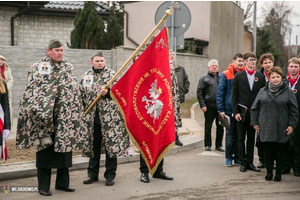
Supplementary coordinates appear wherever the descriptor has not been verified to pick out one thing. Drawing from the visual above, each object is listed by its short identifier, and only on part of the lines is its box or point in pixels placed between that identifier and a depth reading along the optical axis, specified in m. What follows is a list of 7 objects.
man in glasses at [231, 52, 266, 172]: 7.21
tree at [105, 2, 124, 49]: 25.16
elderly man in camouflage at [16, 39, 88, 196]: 5.43
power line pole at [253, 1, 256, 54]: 27.68
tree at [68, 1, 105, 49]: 17.39
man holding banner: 6.22
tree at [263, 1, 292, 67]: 63.94
